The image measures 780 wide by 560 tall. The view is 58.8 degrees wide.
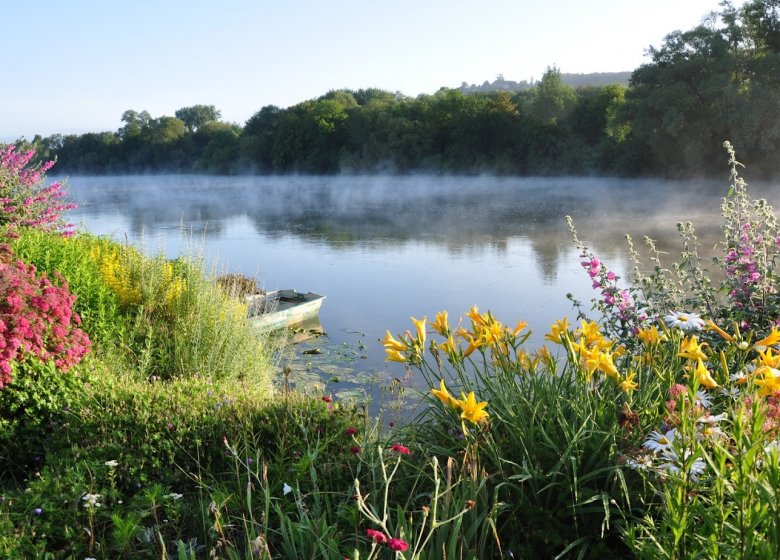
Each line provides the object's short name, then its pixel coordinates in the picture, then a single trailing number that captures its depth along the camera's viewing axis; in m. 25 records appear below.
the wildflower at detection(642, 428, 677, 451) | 1.71
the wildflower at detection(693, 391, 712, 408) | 1.93
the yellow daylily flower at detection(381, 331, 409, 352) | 2.44
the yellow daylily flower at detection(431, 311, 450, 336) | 2.49
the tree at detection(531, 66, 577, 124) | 40.09
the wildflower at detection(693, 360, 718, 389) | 1.79
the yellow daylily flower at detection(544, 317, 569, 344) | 2.45
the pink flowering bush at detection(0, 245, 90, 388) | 3.62
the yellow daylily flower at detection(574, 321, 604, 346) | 2.46
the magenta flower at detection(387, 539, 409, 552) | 1.26
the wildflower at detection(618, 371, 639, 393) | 2.10
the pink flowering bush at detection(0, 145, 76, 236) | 6.84
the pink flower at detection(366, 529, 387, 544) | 1.28
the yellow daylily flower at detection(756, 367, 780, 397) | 1.83
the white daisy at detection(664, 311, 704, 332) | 2.50
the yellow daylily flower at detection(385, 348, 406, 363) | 2.43
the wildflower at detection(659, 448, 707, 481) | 1.59
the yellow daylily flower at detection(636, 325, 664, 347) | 2.44
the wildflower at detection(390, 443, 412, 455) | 2.08
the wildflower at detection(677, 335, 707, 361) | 2.11
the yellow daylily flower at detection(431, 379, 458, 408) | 1.97
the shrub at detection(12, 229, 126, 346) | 4.63
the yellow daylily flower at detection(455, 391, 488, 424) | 1.96
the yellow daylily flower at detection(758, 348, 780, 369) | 2.01
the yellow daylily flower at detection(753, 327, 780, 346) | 2.13
